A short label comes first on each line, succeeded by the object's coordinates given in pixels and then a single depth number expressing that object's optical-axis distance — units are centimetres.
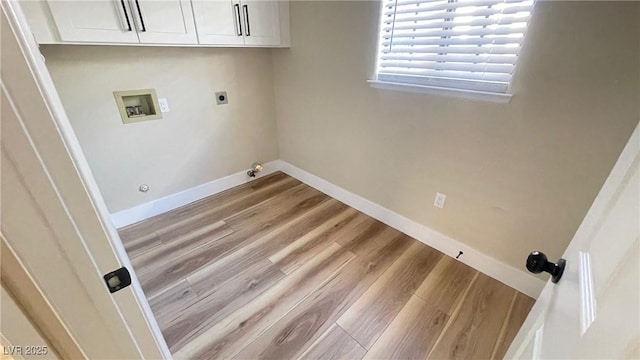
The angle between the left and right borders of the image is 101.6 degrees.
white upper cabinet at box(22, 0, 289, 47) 140
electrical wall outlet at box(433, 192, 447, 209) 183
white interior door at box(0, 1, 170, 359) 38
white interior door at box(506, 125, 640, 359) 37
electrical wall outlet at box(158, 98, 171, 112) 209
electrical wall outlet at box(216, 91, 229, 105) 238
